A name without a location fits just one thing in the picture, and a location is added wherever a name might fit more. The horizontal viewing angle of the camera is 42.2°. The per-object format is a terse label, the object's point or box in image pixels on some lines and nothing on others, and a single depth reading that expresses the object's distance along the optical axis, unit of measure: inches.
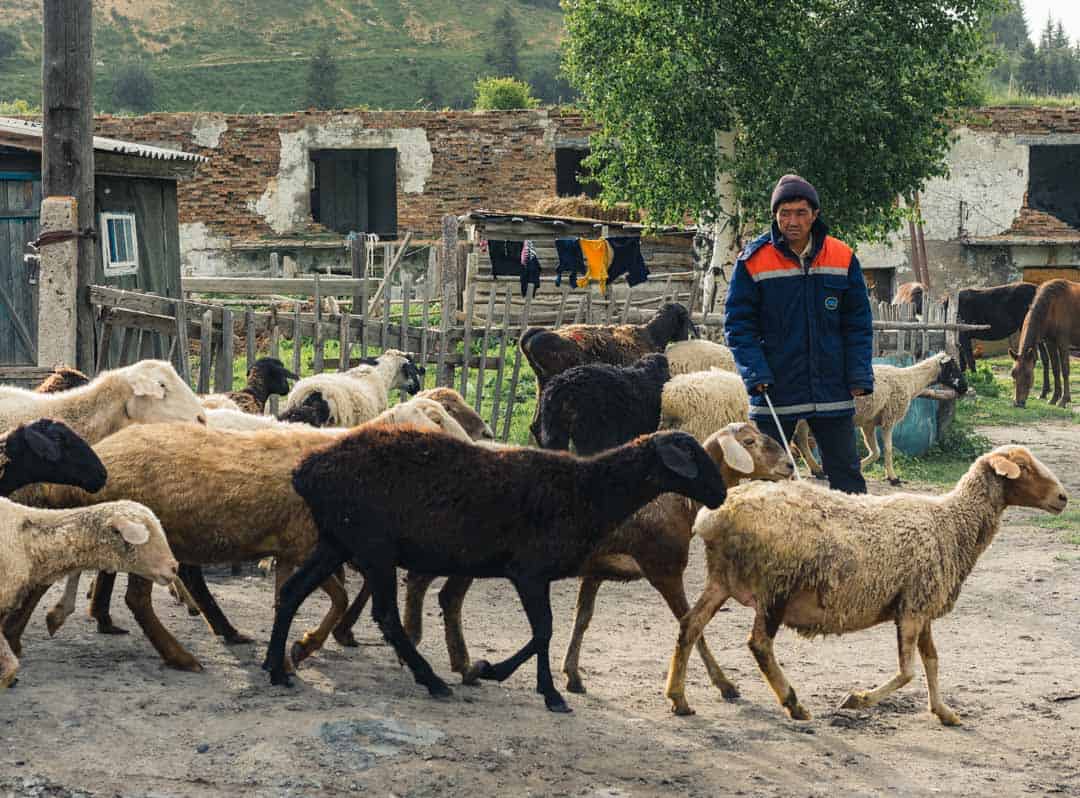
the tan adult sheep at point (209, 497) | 253.1
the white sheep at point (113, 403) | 287.6
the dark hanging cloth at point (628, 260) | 803.4
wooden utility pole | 376.2
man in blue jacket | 289.0
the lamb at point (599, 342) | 445.4
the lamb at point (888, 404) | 509.4
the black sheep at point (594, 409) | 384.2
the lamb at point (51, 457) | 241.9
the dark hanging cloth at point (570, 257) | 802.8
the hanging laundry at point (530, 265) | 783.6
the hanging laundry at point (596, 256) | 806.5
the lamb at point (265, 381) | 397.4
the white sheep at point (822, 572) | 244.8
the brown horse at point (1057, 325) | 771.4
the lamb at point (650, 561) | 263.6
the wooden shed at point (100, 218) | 575.8
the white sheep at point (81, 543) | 228.5
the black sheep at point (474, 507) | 237.5
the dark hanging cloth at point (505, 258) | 823.1
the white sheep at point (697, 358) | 477.4
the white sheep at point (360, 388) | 371.6
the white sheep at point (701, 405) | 397.7
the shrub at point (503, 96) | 1488.7
